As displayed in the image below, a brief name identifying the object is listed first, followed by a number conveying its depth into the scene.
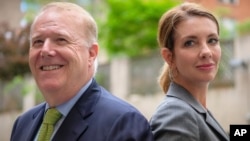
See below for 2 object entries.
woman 2.45
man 2.48
